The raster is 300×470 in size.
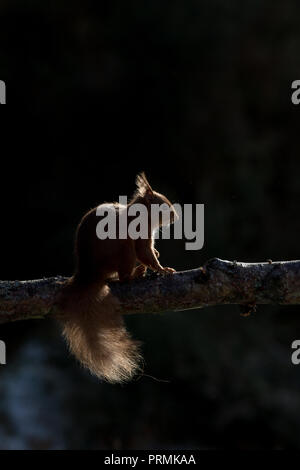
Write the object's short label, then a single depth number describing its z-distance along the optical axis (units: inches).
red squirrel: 214.4
